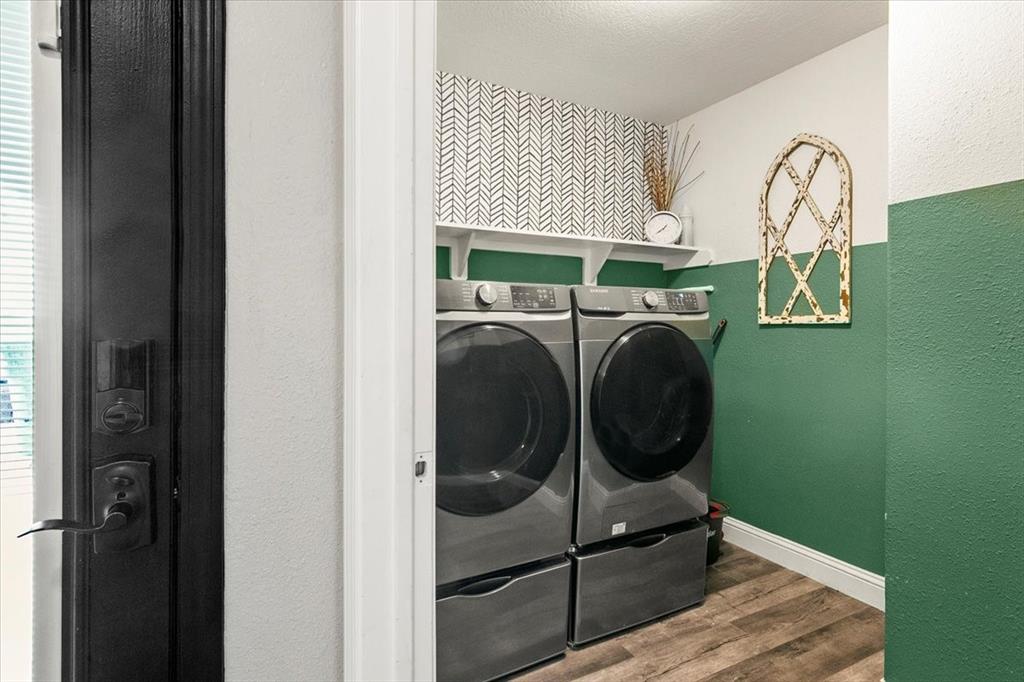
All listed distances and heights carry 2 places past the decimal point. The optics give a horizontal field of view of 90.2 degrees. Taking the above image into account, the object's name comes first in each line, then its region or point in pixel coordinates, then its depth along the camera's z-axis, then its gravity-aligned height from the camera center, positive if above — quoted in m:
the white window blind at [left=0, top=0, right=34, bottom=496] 0.62 +0.12
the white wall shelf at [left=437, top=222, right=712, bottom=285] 2.54 +0.52
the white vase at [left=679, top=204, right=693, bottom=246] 3.09 +0.69
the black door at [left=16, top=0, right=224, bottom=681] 0.62 +0.00
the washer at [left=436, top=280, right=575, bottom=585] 1.61 -0.29
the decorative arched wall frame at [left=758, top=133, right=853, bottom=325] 2.33 +0.50
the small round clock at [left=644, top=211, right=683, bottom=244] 3.05 +0.69
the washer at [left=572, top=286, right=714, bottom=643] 1.86 -0.44
